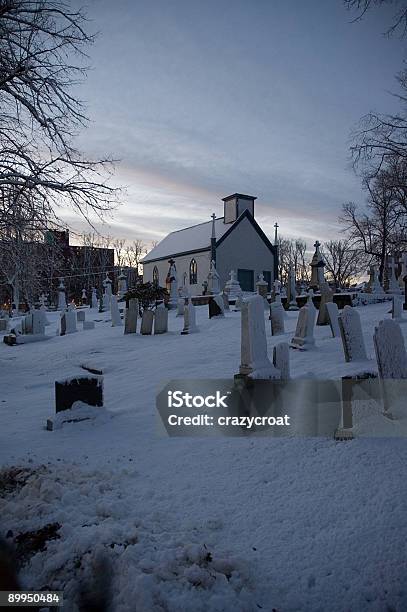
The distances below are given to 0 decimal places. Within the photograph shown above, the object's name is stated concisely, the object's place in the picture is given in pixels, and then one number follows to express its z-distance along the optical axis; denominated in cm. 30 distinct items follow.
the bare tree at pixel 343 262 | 4288
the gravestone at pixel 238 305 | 1845
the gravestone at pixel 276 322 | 1094
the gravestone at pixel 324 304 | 1144
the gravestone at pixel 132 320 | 1441
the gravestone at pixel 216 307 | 1569
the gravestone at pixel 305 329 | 842
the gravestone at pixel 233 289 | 2392
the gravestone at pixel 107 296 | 2829
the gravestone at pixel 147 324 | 1386
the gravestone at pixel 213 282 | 2605
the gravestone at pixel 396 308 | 1152
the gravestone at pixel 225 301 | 1896
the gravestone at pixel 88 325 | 1866
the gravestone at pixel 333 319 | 941
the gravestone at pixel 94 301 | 3469
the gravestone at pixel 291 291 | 1871
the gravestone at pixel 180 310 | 1905
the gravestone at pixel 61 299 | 3020
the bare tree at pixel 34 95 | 635
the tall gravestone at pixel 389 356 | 416
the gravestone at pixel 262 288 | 2211
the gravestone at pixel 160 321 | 1379
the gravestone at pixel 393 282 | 1962
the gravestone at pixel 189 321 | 1310
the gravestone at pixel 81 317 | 2400
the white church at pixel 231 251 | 3459
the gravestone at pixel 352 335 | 632
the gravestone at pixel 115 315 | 1786
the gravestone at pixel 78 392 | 555
